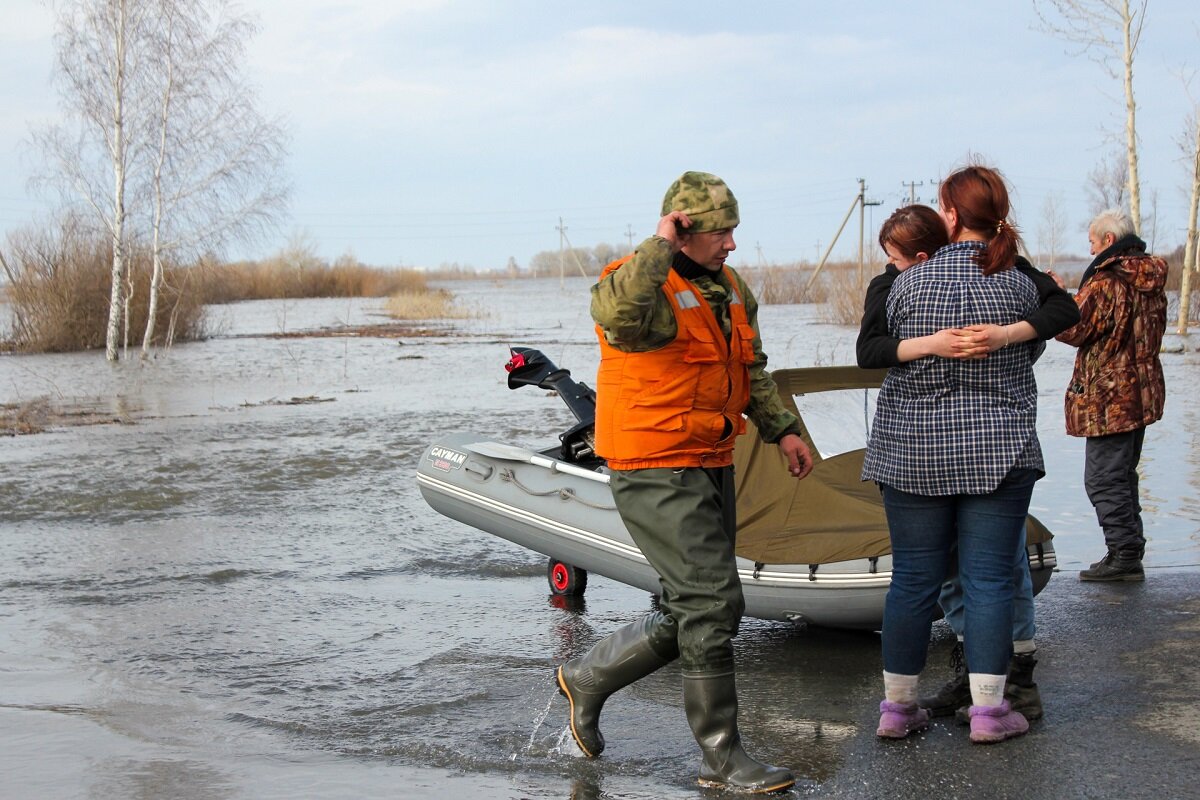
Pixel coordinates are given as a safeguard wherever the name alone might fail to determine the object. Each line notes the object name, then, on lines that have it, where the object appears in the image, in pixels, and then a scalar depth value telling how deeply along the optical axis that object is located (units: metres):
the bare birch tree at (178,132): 26.22
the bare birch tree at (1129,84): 23.39
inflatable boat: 5.07
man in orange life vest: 3.70
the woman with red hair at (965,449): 3.92
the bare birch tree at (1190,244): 24.36
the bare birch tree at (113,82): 25.52
